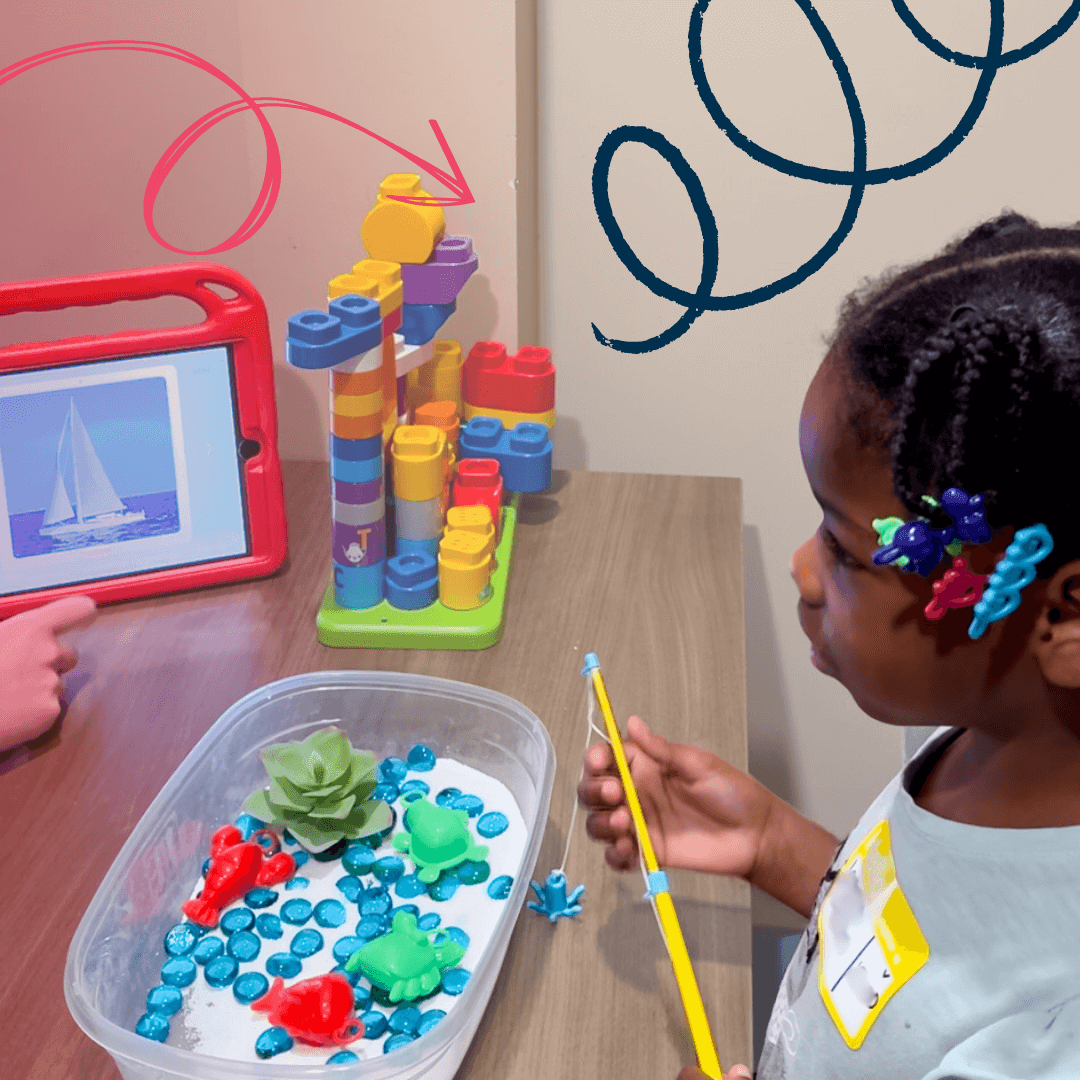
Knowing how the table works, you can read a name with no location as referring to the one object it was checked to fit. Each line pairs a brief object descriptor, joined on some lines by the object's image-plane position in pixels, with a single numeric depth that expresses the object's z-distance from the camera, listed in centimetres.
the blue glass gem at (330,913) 60
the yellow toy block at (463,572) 82
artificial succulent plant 64
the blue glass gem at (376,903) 60
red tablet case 79
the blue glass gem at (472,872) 62
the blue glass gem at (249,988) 56
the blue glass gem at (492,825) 65
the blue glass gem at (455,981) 55
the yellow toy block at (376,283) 78
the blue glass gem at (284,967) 57
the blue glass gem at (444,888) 61
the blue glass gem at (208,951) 58
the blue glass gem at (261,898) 61
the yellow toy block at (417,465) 81
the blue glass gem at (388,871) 63
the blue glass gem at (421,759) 70
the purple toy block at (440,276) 87
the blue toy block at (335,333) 72
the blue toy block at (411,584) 82
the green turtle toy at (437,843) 62
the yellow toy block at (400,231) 85
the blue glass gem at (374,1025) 54
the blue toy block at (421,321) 88
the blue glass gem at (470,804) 67
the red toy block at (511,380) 98
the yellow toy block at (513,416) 98
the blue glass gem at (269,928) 59
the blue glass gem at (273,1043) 53
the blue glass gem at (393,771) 69
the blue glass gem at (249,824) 66
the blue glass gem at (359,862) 63
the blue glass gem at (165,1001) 55
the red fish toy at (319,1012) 53
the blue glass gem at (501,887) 61
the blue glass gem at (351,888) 62
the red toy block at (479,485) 89
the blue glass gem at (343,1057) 52
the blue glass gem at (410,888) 62
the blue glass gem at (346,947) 58
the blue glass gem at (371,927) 59
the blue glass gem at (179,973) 57
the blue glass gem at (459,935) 58
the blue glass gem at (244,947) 58
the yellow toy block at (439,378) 96
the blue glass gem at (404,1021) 53
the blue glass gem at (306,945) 58
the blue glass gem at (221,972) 57
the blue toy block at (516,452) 94
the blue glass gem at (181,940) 58
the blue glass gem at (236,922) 60
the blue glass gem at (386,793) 68
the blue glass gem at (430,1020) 53
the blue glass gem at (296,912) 60
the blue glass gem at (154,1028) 54
